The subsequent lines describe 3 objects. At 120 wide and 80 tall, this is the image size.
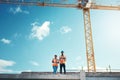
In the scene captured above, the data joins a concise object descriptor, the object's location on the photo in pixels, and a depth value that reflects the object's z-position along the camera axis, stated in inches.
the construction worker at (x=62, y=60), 329.4
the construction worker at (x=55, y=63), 330.9
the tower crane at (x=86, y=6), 678.5
